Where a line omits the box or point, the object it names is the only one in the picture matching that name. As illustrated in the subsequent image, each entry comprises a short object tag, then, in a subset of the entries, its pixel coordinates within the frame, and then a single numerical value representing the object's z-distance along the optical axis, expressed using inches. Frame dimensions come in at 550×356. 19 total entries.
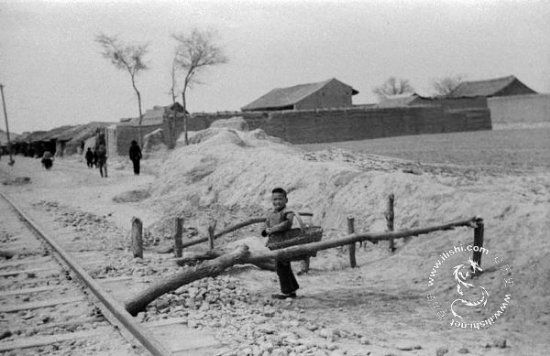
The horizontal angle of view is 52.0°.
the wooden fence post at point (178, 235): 322.3
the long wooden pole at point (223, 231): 340.5
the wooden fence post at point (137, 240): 302.9
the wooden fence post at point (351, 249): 305.9
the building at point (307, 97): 1663.4
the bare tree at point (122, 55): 1552.7
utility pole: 1165.9
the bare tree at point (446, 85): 3410.4
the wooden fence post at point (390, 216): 318.0
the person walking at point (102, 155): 860.0
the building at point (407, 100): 1642.0
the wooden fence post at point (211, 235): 334.6
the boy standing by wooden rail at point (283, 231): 231.8
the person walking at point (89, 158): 1136.2
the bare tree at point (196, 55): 1385.3
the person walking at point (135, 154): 804.0
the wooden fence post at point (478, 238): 241.6
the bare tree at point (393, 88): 3656.5
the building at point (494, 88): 1893.5
